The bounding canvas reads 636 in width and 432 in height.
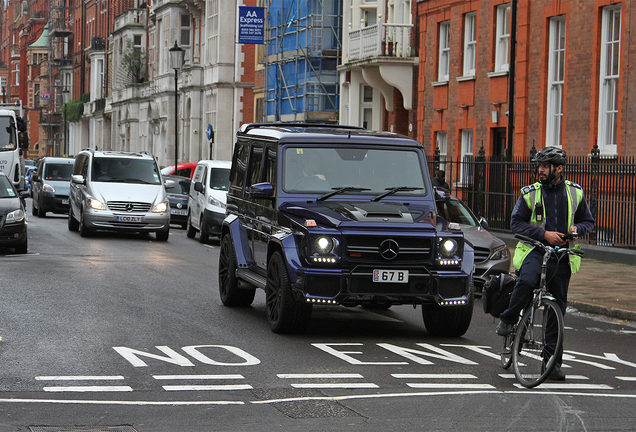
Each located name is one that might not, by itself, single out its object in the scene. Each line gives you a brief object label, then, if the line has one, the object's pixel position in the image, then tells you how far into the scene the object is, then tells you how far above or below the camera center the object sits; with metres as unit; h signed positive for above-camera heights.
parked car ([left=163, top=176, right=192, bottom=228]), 32.75 -1.60
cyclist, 9.11 -0.59
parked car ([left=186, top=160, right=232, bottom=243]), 25.84 -1.27
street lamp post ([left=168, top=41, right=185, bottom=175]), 43.66 +3.29
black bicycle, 8.83 -1.46
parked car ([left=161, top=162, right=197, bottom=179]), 39.62 -0.96
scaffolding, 45.28 +3.49
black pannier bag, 9.38 -1.20
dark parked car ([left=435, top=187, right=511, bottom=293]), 16.12 -1.44
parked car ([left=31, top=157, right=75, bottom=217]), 34.38 -1.33
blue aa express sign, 45.84 +4.81
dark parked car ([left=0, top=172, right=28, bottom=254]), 20.61 -1.52
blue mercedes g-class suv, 10.79 -0.84
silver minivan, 25.23 -1.17
